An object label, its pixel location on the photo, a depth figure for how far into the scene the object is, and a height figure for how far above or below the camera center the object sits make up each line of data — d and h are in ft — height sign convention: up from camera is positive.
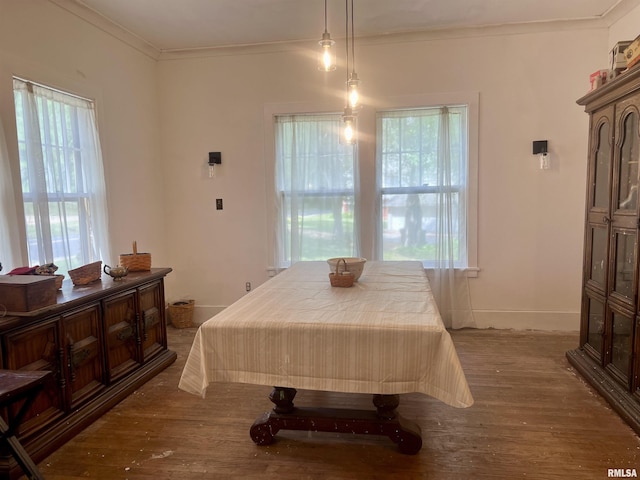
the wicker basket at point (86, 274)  8.70 -1.50
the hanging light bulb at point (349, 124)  7.82 +1.40
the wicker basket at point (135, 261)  10.39 -1.48
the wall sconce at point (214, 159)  13.89 +1.39
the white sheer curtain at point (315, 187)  13.39 +0.35
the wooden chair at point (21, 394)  4.76 -2.21
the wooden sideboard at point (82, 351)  6.69 -2.87
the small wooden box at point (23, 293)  6.67 -1.42
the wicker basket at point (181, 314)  13.88 -3.78
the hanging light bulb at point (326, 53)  6.65 +2.36
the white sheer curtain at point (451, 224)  12.73 -0.92
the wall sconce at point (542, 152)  12.37 +1.18
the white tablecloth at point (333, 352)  5.52 -2.12
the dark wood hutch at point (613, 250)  7.79 -1.25
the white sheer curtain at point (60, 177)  8.93 +0.64
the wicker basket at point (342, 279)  8.04 -1.59
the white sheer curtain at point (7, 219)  8.23 -0.26
